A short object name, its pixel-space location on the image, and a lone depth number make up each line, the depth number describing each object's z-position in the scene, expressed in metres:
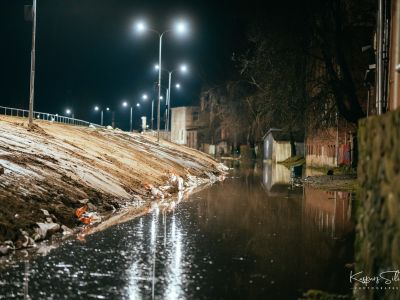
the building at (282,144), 64.31
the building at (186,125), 119.31
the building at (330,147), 39.50
